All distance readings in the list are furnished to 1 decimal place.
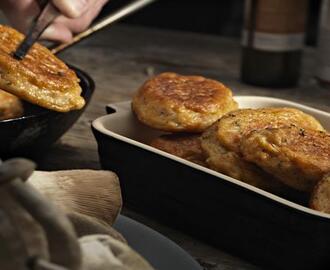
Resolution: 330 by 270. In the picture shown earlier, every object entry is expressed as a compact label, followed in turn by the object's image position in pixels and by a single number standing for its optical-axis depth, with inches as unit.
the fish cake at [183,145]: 28.6
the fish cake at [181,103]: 29.5
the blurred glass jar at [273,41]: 50.7
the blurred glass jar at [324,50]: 50.2
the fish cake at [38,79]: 29.3
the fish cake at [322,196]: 24.0
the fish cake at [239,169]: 26.1
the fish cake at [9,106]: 28.5
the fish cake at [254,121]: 27.4
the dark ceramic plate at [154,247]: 23.4
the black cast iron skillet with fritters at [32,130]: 28.7
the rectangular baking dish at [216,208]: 23.9
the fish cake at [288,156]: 25.2
